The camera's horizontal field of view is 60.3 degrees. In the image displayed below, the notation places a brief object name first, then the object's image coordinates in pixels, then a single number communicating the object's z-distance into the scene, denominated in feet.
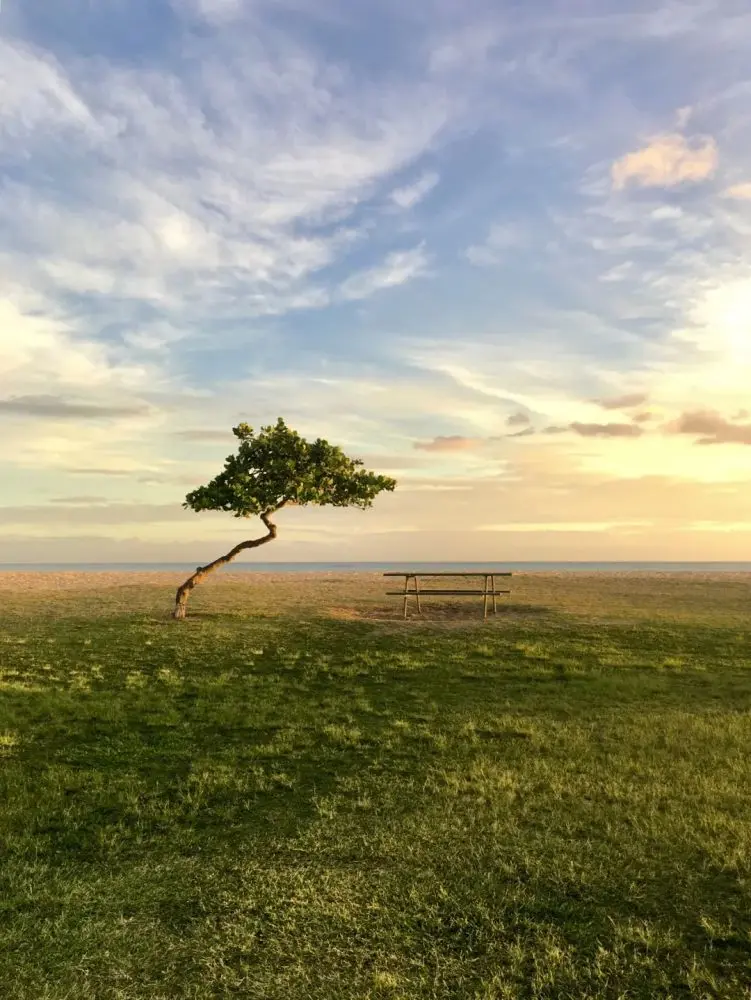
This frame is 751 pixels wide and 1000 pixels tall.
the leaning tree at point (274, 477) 85.87
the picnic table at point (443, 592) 87.30
